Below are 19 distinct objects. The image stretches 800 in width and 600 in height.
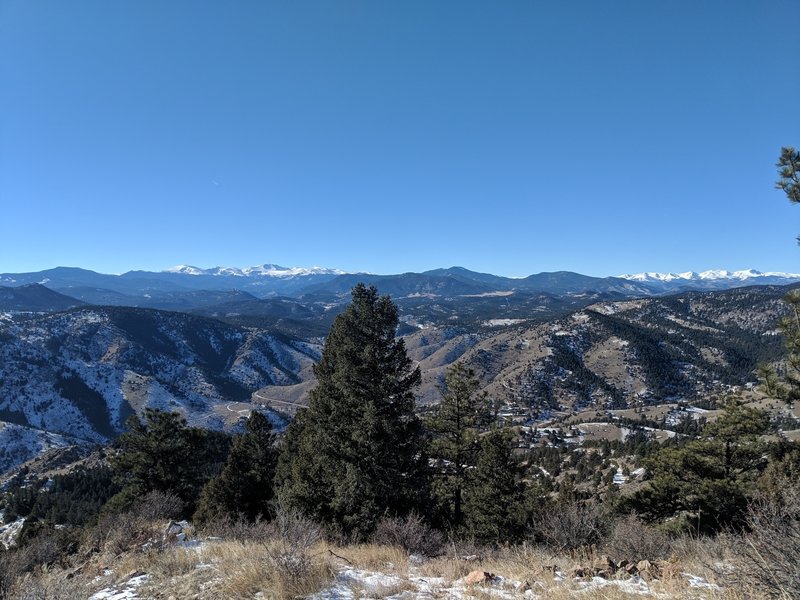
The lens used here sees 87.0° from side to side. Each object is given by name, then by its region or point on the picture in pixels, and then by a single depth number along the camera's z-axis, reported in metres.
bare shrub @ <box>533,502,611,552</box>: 11.11
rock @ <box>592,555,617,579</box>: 7.24
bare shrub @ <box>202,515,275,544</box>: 10.38
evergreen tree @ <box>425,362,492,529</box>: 22.38
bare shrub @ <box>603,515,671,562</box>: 9.17
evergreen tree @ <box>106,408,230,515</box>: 33.34
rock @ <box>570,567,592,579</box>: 6.95
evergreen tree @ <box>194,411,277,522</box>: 28.89
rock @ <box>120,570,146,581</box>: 7.71
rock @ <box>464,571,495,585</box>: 6.73
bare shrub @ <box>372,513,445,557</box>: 10.48
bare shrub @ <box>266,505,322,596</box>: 6.20
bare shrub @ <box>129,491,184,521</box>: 17.46
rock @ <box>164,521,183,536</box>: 12.13
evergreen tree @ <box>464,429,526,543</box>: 20.67
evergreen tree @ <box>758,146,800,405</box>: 11.97
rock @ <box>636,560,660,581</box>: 6.88
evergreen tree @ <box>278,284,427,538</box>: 16.44
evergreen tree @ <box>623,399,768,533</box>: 23.02
